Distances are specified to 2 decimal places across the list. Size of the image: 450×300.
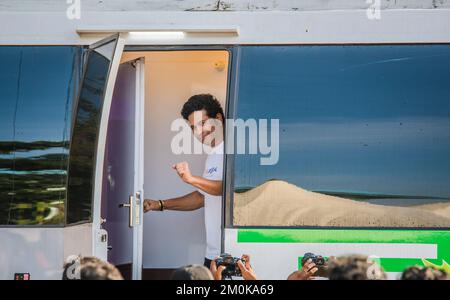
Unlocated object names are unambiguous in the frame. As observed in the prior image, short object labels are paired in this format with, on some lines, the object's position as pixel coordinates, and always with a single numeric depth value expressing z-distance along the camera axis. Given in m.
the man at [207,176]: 13.80
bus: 12.45
